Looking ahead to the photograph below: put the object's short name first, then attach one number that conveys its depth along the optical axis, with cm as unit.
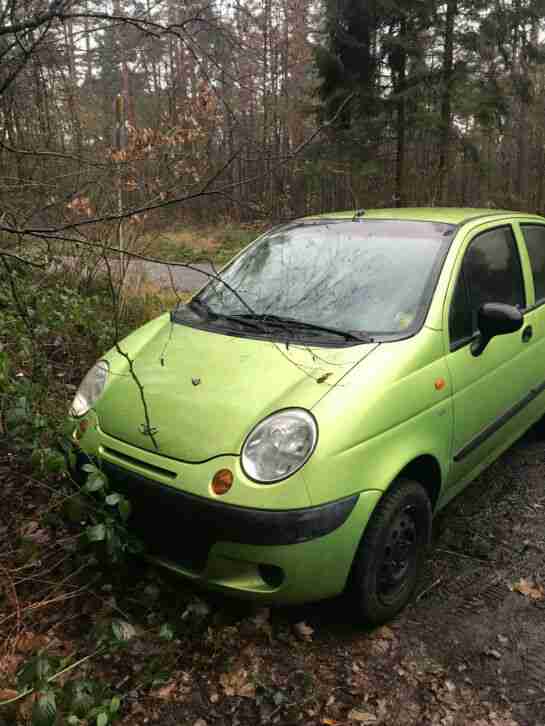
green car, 230
